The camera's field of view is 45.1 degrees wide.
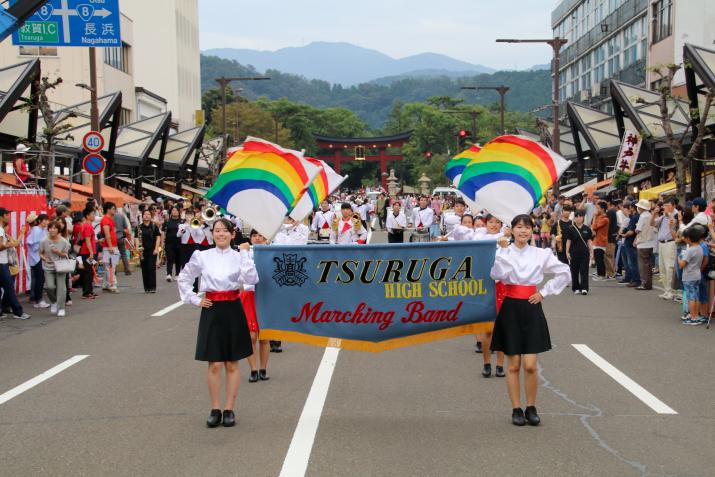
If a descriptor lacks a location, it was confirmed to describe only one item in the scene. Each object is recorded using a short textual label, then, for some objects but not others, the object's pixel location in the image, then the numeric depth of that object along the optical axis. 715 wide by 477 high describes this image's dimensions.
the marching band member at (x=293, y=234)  11.09
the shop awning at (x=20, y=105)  22.33
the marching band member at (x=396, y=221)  22.58
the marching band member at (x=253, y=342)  8.68
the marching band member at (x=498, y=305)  7.76
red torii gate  113.69
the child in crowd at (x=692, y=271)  12.54
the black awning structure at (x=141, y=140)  38.69
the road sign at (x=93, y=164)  20.89
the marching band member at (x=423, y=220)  22.95
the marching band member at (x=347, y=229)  15.25
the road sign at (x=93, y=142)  21.39
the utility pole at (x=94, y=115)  23.59
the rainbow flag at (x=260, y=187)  7.92
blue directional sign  17.27
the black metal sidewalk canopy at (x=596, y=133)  37.28
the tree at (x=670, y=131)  20.97
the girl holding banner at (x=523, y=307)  6.93
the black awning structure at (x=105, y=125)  31.67
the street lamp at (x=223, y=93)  41.46
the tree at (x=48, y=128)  21.06
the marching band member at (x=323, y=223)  19.09
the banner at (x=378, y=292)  7.42
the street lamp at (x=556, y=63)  30.08
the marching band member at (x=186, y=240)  18.62
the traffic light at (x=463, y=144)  86.56
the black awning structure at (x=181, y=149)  46.25
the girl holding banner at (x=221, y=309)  6.91
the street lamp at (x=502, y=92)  42.01
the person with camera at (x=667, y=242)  15.66
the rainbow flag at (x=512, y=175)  7.98
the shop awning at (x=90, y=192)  28.36
